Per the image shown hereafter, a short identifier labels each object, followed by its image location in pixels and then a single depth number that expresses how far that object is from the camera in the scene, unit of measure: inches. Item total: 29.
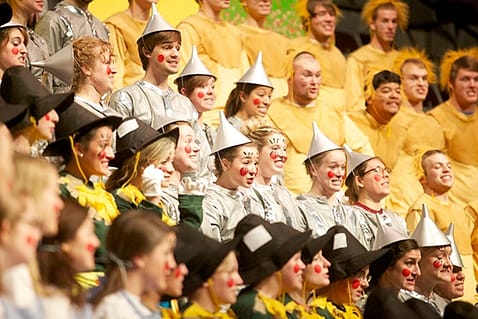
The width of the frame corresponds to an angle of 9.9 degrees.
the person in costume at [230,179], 489.8
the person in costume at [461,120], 699.5
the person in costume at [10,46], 460.4
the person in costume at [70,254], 332.8
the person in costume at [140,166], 431.9
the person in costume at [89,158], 410.4
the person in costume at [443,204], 623.8
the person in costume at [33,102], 401.1
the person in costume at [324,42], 689.3
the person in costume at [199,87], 555.2
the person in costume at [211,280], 392.1
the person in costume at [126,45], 584.9
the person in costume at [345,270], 479.9
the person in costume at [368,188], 563.7
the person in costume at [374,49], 705.1
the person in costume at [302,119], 615.9
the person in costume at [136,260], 353.7
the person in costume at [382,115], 665.6
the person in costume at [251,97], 578.7
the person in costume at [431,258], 545.4
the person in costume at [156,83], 516.6
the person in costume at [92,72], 473.1
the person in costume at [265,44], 666.2
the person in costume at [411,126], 666.7
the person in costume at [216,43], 625.5
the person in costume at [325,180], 542.0
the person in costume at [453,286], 566.5
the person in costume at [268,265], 422.3
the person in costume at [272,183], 518.5
